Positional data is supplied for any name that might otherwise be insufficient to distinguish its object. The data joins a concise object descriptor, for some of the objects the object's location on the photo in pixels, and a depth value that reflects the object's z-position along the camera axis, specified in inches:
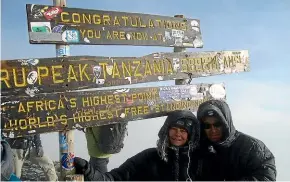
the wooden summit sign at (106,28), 154.7
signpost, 148.3
